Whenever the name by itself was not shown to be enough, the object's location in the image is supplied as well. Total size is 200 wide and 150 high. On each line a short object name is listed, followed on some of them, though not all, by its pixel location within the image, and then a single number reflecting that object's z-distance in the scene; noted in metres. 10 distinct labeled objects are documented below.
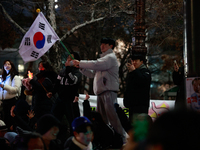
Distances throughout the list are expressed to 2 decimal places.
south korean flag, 13.62
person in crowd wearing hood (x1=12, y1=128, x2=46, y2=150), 7.27
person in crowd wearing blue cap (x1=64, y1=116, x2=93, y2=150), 8.41
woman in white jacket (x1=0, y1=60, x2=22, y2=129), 16.36
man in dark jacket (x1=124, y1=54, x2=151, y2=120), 11.48
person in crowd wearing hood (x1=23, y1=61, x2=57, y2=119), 14.28
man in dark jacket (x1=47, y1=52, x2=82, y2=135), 13.44
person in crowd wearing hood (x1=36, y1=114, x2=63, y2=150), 8.64
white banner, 17.72
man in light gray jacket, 11.45
